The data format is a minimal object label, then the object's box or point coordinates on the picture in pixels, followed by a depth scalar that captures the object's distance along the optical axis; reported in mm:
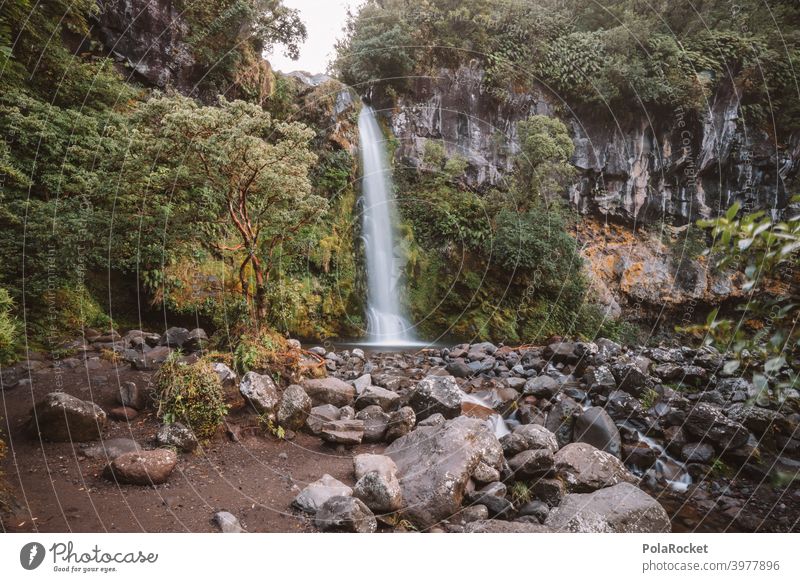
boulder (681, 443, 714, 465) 4480
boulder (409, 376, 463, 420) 4688
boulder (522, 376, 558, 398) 5965
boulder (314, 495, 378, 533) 2498
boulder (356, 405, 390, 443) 4167
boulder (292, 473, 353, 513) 2697
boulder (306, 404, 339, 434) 4027
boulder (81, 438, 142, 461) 2861
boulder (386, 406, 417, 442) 4156
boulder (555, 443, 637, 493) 3504
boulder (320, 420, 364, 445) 3908
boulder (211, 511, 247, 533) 2326
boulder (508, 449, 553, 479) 3562
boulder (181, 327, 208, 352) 5605
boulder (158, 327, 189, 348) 5922
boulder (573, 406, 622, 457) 4668
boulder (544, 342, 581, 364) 7719
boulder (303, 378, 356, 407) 4621
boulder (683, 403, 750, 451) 4500
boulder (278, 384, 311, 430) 3937
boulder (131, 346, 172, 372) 4680
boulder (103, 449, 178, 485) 2564
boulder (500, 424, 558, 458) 3949
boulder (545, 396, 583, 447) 4898
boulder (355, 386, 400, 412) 4758
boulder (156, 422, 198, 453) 3143
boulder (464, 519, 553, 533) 2684
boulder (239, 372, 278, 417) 3885
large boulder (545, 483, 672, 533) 2717
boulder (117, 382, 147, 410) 3701
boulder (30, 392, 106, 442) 2955
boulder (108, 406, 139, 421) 3506
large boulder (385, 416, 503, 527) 2951
